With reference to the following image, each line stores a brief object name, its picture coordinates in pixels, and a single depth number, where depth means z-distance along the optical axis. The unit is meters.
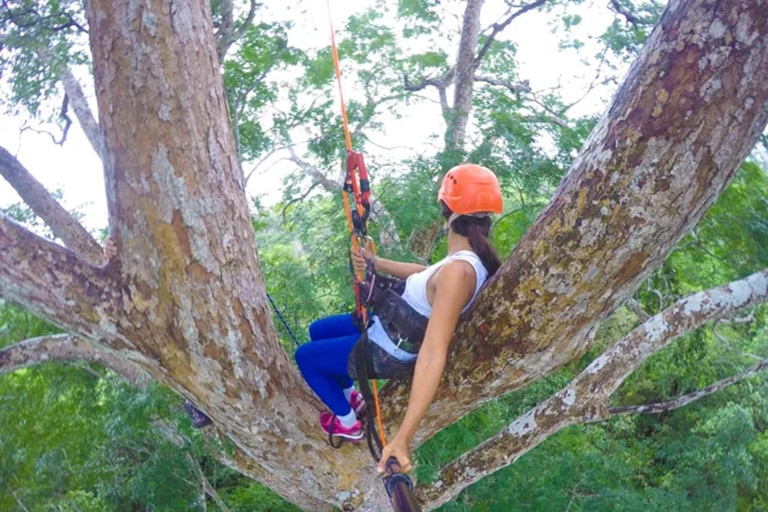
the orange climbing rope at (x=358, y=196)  2.72
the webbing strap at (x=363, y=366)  2.72
